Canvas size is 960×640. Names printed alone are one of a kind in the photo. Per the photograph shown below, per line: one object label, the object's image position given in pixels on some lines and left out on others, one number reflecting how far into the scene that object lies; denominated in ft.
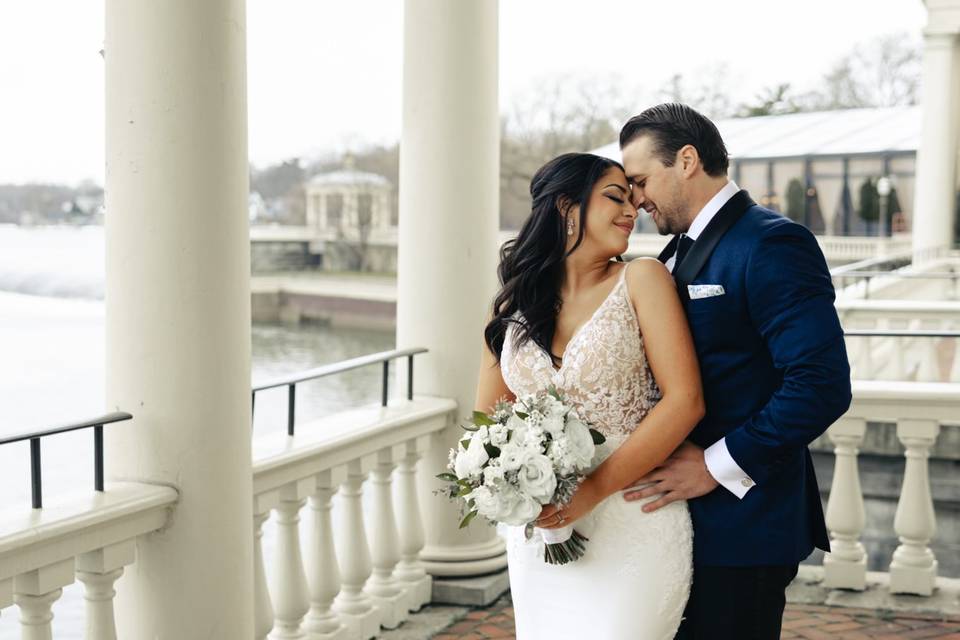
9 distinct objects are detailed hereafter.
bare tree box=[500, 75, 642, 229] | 175.83
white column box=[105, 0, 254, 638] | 10.40
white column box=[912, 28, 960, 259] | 73.82
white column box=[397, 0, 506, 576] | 16.74
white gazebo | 171.94
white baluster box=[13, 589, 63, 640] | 9.66
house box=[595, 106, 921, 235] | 115.55
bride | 8.44
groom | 8.21
